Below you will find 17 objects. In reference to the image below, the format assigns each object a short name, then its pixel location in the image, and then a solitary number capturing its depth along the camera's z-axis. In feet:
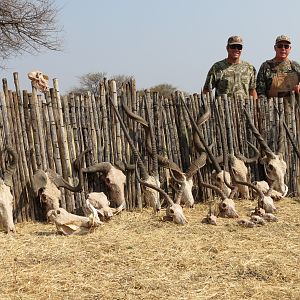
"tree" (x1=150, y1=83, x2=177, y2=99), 111.84
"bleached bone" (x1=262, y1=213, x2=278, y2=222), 19.56
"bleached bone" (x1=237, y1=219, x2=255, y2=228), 18.57
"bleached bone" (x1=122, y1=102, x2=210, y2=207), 22.45
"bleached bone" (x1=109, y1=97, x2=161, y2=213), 21.74
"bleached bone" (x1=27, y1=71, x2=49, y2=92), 26.49
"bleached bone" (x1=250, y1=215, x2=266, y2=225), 18.99
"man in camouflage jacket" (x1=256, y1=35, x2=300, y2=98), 27.17
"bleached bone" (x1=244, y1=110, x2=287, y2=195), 24.26
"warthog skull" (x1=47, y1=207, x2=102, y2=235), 18.34
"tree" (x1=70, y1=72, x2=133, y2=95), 124.90
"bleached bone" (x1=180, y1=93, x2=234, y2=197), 22.99
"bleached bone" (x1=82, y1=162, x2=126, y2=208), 22.11
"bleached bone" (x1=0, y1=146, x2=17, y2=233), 19.22
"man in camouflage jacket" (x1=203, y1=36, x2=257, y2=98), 26.66
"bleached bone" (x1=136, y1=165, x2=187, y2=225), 19.46
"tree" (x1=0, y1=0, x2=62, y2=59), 56.59
